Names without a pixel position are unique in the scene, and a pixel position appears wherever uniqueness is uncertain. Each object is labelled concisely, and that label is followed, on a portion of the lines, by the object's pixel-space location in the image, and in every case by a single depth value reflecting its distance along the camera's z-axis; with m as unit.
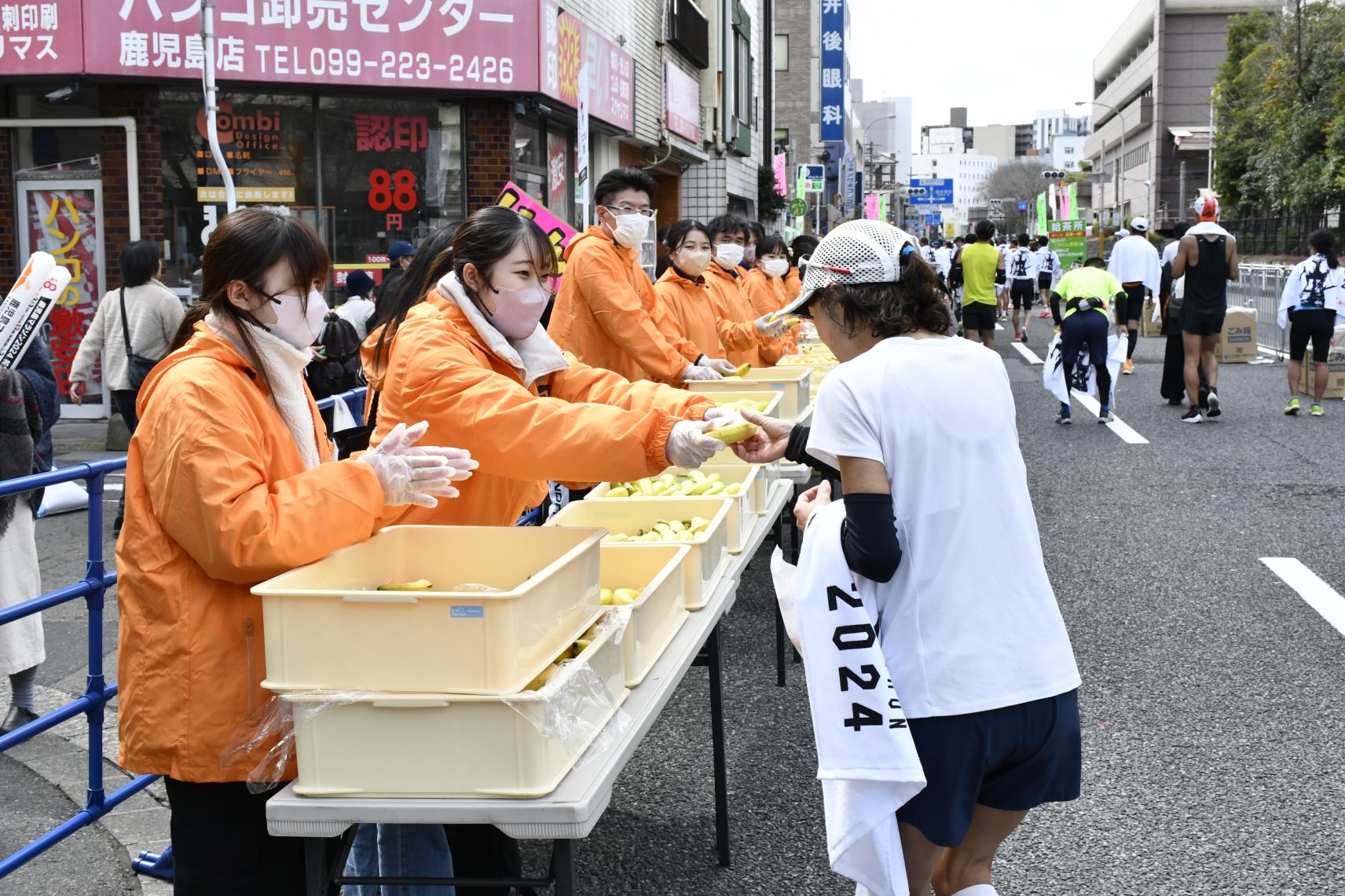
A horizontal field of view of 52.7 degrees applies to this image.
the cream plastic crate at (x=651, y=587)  3.50
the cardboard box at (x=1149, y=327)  26.39
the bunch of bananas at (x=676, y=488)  5.24
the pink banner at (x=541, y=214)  9.05
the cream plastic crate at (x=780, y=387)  6.77
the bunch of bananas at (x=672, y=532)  4.43
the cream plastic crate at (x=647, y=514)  4.64
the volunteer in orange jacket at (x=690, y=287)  9.20
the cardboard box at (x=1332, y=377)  16.05
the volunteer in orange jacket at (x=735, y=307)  9.90
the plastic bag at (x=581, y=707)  2.64
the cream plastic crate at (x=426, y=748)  2.65
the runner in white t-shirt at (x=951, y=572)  2.72
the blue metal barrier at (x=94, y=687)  3.99
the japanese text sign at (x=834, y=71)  57.81
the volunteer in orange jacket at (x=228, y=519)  2.69
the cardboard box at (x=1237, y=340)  20.81
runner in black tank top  14.09
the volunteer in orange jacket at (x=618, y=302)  7.53
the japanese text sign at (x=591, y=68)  15.81
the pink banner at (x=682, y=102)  23.70
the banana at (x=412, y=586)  3.14
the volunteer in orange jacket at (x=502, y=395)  3.37
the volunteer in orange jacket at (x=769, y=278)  13.14
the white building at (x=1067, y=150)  179.62
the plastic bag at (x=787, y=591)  2.94
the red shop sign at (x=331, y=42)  13.87
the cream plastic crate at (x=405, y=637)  2.60
